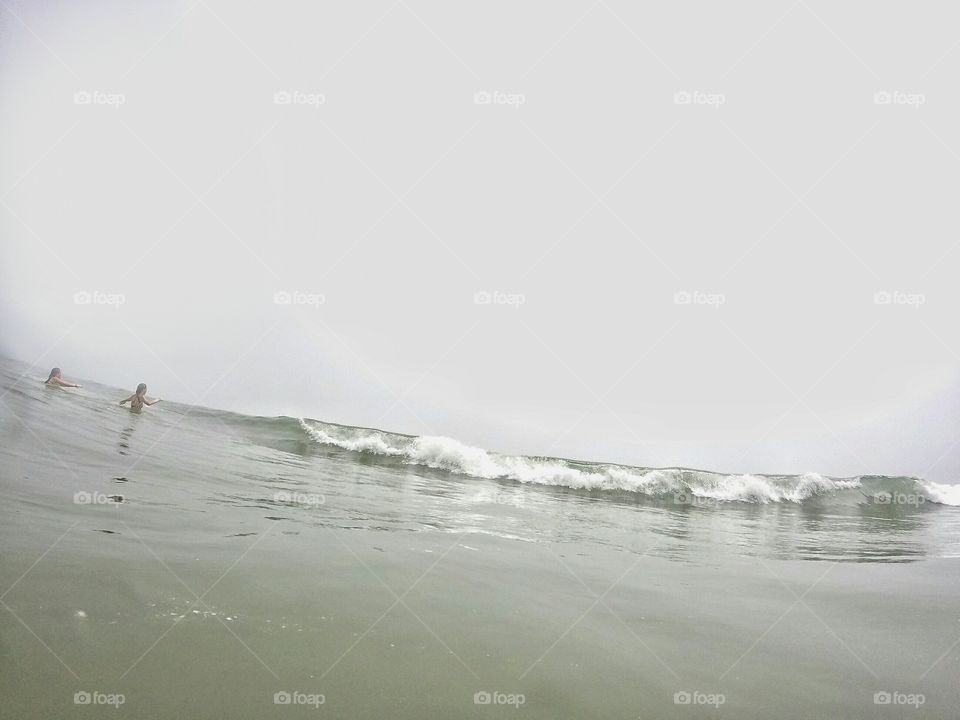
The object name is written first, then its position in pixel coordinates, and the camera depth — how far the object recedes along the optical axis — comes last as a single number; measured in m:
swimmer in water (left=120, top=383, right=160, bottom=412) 14.30
